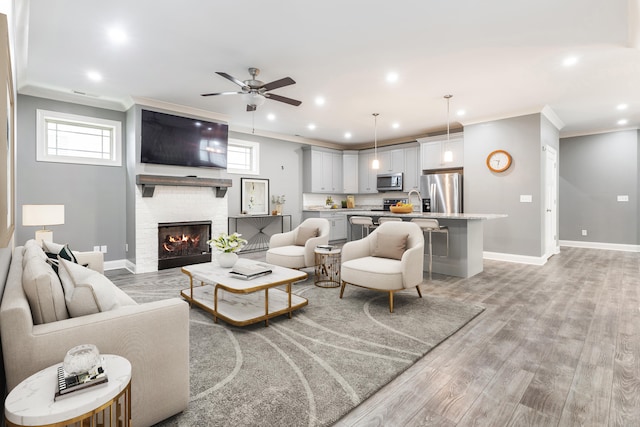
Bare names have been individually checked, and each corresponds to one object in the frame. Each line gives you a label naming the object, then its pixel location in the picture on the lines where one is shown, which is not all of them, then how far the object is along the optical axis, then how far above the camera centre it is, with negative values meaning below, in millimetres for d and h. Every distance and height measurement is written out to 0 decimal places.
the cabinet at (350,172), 8789 +1084
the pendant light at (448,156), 5039 +864
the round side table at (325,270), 4074 -850
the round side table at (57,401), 928 -587
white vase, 3320 -500
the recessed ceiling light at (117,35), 2989 +1697
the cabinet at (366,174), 8570 +1016
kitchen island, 4586 -516
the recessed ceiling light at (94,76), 3971 +1719
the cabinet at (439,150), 6648 +1305
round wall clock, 5709 +917
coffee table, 2738 -901
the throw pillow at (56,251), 2334 -314
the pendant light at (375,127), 5965 +1780
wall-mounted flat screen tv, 5035 +1191
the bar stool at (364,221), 5215 -173
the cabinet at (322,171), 8055 +1048
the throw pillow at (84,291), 1416 -372
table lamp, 3662 -58
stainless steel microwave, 7907 +744
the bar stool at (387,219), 5066 -127
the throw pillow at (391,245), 3627 -398
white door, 5789 +184
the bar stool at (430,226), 4469 -213
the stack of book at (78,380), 1011 -560
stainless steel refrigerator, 6363 +387
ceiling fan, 3640 +1410
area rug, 1683 -1025
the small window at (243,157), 6824 +1191
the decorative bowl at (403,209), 5098 +31
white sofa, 1166 -545
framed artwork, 6969 +339
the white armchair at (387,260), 3195 -552
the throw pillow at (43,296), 1319 -360
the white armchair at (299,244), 4207 -488
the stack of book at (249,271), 2947 -575
